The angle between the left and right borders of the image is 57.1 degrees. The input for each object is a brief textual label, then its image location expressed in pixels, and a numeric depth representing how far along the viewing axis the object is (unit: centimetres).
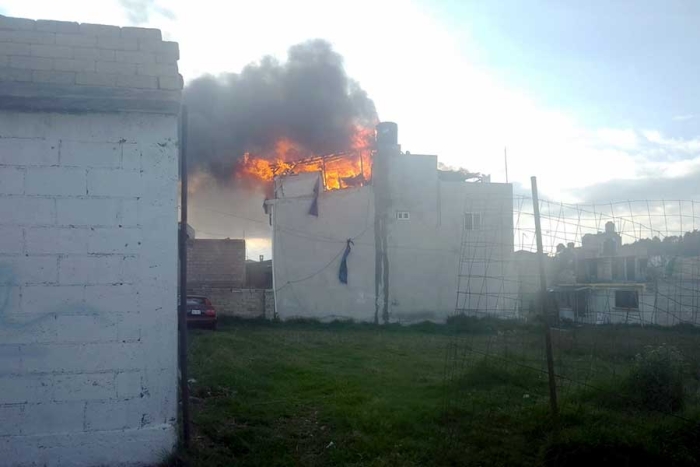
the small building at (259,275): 3241
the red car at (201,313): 2196
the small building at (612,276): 1622
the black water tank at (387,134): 2803
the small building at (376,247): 2661
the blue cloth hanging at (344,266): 2642
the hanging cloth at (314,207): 2658
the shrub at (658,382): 709
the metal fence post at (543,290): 636
